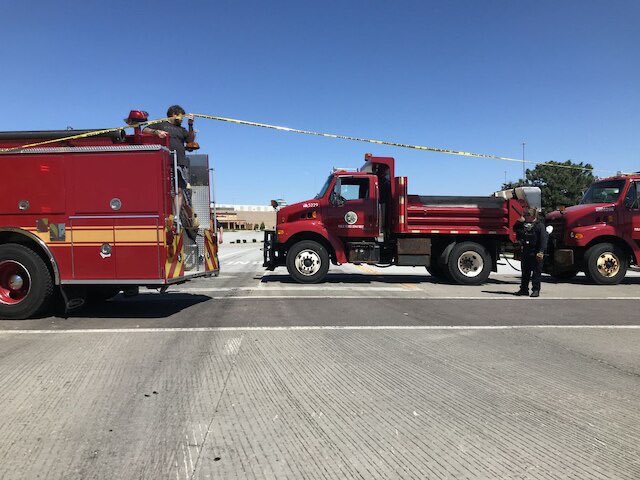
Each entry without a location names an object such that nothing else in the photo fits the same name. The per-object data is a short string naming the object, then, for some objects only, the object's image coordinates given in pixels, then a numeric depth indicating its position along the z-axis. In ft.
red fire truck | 21.53
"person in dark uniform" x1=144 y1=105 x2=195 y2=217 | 23.67
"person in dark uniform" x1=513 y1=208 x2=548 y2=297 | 30.71
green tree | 166.54
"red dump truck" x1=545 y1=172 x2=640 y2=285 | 37.42
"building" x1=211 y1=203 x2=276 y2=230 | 442.50
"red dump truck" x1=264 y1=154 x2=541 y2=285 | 37.68
